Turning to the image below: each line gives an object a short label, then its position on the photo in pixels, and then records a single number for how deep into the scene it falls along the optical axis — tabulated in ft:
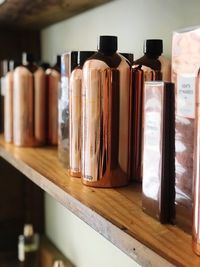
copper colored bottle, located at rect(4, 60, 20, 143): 3.70
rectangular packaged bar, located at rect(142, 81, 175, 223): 1.70
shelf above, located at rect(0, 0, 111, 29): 3.22
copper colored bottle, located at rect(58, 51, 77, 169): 2.72
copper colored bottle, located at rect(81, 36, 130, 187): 2.13
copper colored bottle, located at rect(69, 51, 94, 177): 2.39
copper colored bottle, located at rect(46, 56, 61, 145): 3.56
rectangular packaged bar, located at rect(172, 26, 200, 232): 1.64
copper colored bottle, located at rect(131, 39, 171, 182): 2.23
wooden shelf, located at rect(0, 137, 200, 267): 1.49
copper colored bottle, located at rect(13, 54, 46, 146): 3.54
